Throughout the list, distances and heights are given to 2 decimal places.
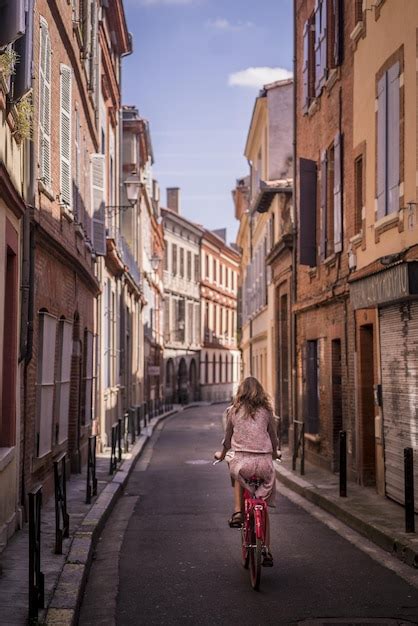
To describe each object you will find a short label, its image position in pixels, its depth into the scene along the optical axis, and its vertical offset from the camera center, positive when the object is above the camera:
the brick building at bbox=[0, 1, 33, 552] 9.19 +1.43
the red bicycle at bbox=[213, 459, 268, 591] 7.86 -1.13
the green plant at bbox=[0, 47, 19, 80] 8.55 +2.97
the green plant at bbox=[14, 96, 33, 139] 9.84 +2.79
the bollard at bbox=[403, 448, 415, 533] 9.78 -0.97
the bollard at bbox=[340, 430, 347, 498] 13.05 -0.96
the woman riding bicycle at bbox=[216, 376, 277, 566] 8.48 -0.43
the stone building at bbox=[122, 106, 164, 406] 33.62 +5.60
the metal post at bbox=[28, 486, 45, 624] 6.33 -1.11
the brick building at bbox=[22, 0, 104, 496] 12.04 +2.24
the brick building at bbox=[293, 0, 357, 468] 16.05 +3.04
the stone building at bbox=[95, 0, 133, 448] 21.83 +3.69
